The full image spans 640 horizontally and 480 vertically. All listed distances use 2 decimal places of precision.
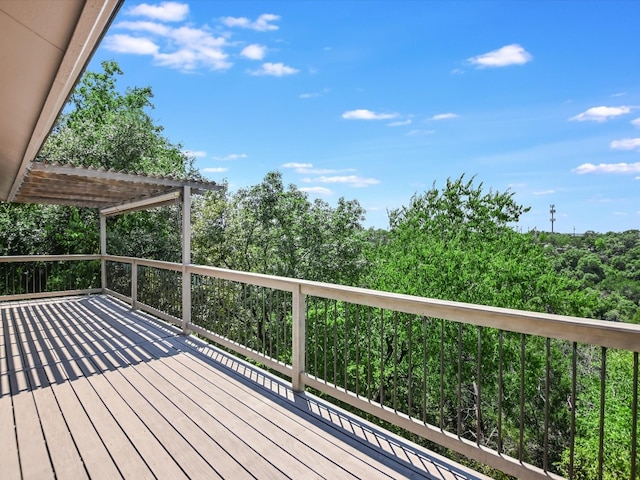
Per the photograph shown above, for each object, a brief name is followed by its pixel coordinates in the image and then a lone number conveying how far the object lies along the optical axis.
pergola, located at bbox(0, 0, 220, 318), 1.51
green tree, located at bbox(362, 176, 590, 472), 11.71
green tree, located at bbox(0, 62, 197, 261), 10.39
